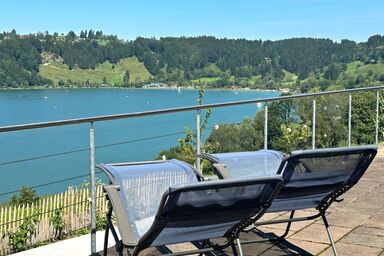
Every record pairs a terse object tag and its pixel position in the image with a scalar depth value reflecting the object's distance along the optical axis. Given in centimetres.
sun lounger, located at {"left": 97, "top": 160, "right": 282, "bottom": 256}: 216
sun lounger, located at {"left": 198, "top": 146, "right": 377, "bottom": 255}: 273
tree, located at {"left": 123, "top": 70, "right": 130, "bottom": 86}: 10938
